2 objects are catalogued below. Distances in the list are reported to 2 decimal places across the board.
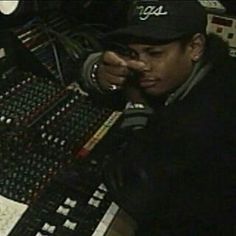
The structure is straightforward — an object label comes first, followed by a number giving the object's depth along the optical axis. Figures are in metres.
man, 1.07
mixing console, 1.04
